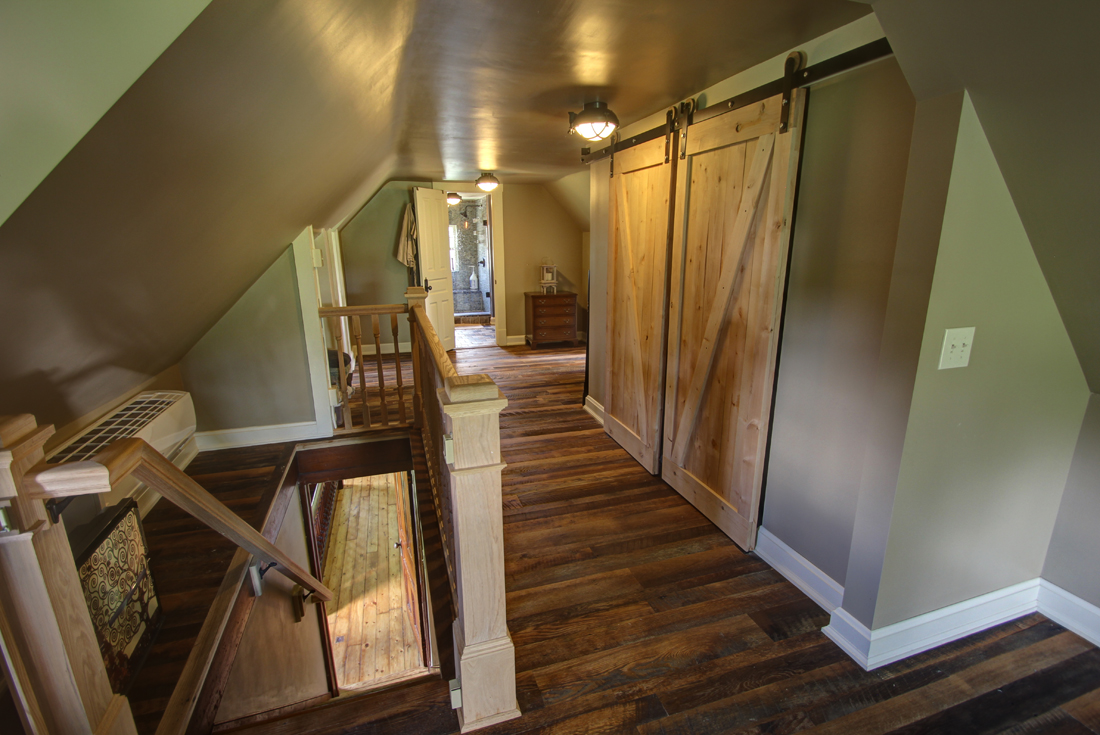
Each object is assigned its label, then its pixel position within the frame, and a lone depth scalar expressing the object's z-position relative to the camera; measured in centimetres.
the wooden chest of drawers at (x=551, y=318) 663
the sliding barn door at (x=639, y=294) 290
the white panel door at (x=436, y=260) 591
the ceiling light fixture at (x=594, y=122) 267
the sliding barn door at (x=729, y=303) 204
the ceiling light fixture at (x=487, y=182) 525
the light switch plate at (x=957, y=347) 150
